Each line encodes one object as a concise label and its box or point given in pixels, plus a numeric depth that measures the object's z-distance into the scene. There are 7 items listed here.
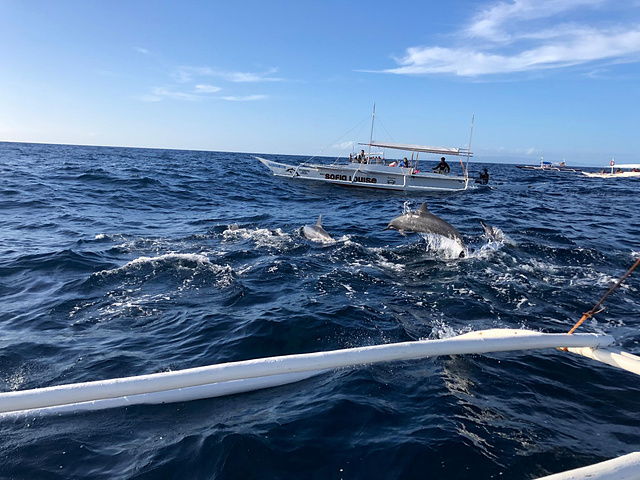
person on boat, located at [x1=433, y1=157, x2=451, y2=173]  37.12
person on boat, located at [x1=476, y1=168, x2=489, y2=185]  40.06
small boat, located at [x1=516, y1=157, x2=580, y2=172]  92.94
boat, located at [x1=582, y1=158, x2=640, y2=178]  60.66
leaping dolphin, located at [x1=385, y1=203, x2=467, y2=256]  12.46
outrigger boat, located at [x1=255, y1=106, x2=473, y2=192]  33.97
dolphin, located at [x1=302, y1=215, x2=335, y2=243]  14.38
